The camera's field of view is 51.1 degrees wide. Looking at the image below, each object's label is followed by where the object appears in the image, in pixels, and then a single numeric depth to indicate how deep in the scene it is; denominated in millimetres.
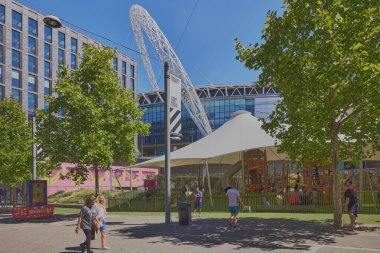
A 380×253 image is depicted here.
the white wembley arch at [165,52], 90000
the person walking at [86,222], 10086
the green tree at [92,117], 20750
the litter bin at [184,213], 15859
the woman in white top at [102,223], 11125
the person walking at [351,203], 13742
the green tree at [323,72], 12430
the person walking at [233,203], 14414
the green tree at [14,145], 27391
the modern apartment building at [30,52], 56500
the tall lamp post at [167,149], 16344
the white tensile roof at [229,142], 24719
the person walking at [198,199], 20673
